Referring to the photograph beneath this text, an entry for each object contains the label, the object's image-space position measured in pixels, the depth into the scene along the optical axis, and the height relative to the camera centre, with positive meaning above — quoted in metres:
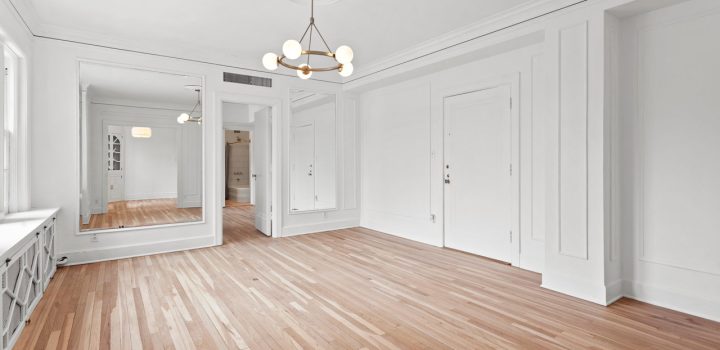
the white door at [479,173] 4.22 -0.01
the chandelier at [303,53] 2.92 +1.02
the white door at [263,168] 5.71 +0.10
